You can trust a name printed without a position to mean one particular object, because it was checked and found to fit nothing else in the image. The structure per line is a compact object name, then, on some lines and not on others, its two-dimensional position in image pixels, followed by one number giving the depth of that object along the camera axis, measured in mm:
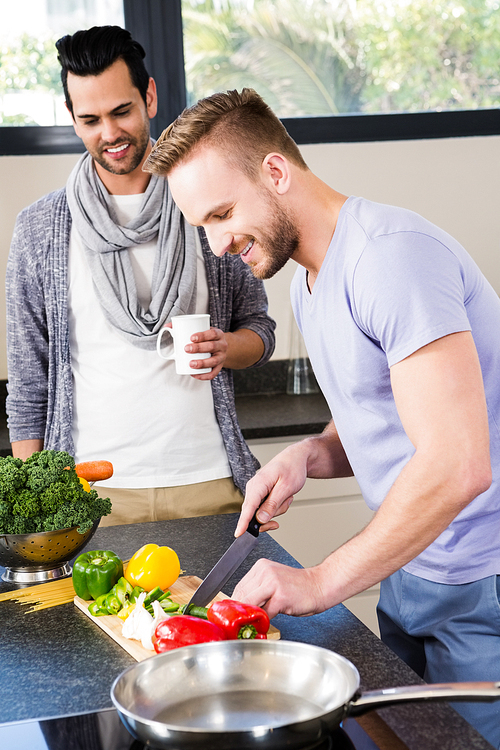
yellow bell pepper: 1086
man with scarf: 1770
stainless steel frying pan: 637
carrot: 1305
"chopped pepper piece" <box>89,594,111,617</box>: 1047
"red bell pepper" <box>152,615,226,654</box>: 881
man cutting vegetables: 922
